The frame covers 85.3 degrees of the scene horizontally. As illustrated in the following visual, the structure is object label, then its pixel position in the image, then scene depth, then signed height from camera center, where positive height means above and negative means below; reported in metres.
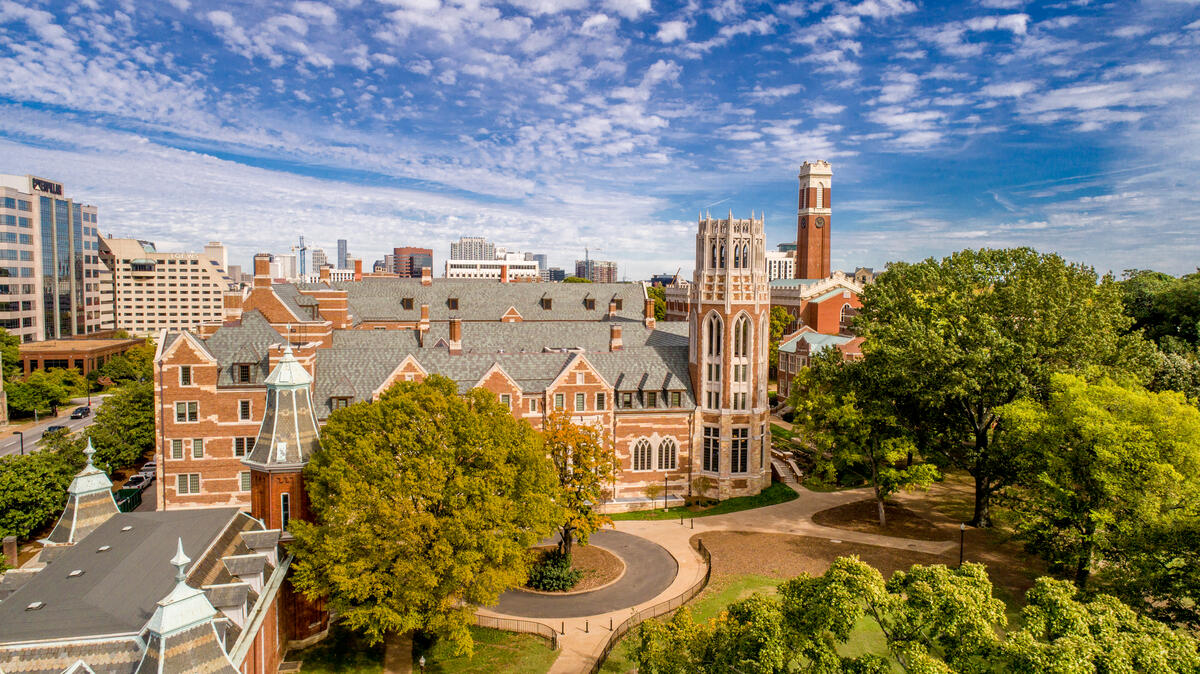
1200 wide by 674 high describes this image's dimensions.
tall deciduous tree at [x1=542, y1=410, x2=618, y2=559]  43.16 -10.28
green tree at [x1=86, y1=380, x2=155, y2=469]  59.28 -10.57
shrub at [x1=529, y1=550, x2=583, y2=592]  41.53 -16.66
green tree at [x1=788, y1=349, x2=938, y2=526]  49.44 -8.60
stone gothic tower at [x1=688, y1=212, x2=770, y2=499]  56.81 -2.95
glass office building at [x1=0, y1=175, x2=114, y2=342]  114.25 +10.15
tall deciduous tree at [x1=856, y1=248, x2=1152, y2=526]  45.62 -1.76
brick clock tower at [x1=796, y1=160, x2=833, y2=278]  126.94 +19.09
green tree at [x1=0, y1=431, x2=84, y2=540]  45.03 -12.43
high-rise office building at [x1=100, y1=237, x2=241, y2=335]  176.38 +8.06
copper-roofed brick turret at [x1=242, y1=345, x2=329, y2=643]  34.25 -7.93
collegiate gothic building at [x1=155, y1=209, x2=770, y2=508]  50.09 -5.14
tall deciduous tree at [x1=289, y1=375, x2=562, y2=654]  30.66 -9.66
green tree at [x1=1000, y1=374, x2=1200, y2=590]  32.66 -7.95
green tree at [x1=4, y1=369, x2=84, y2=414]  88.62 -10.73
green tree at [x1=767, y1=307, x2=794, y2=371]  104.72 -1.49
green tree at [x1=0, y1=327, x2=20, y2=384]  95.86 -5.97
